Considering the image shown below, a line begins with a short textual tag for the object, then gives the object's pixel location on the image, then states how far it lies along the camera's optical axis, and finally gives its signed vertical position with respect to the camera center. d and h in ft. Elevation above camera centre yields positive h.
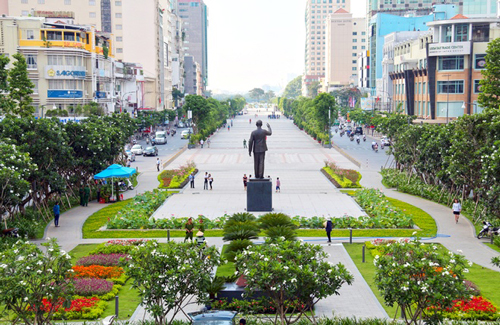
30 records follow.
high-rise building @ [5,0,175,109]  449.48 +55.21
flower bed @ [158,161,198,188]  195.52 -23.48
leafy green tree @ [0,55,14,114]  162.81 +4.74
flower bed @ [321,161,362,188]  193.24 -23.76
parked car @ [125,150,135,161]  271.57 -22.44
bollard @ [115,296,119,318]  79.99 -24.07
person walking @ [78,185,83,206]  161.27 -22.32
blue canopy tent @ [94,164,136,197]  165.78 -17.97
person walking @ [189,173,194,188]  193.77 -23.14
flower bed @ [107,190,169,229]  133.39 -23.84
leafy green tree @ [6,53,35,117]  228.02 +5.56
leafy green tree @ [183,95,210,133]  397.19 -5.17
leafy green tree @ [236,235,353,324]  64.64 -16.73
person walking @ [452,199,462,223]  135.54 -22.30
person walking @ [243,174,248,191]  187.88 -22.79
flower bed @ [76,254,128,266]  102.31 -24.40
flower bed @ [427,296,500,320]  77.68 -24.73
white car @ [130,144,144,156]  299.99 -22.37
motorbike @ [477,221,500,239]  120.19 -23.70
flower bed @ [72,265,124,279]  96.37 -24.69
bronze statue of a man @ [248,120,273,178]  144.97 -9.91
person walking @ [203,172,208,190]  190.29 -23.84
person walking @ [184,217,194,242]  111.44 -21.45
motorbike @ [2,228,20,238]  116.88 -22.74
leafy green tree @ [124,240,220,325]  66.80 -17.19
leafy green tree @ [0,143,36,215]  111.86 -12.37
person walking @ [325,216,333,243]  118.62 -22.79
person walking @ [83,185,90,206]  161.27 -22.89
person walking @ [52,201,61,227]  136.05 -22.85
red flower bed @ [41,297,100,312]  80.94 -24.95
